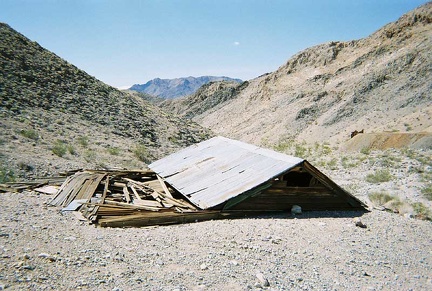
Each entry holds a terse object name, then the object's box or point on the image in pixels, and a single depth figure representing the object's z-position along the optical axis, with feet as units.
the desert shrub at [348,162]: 78.12
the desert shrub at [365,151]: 92.17
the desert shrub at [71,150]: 68.91
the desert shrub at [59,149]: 65.16
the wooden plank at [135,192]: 37.00
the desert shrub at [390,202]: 42.80
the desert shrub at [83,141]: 76.66
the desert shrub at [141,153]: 78.84
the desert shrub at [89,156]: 67.97
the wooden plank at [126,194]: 35.69
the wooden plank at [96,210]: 29.41
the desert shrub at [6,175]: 45.93
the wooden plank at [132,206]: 32.60
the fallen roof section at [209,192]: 31.60
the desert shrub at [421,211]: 39.57
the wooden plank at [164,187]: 38.54
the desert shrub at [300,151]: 107.18
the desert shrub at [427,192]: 51.27
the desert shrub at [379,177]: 62.10
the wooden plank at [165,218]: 28.60
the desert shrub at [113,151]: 75.87
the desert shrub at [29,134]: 69.17
